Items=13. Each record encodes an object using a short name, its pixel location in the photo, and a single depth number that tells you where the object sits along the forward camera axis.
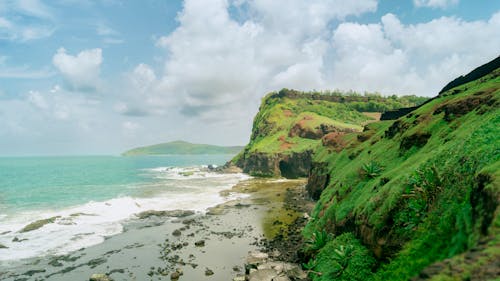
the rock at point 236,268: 24.28
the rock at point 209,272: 23.70
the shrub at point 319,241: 21.48
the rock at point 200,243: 31.23
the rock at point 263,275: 20.30
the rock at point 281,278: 19.61
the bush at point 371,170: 24.67
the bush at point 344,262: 15.87
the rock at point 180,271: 23.93
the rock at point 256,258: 24.14
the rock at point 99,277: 23.27
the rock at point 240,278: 21.69
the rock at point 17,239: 34.34
